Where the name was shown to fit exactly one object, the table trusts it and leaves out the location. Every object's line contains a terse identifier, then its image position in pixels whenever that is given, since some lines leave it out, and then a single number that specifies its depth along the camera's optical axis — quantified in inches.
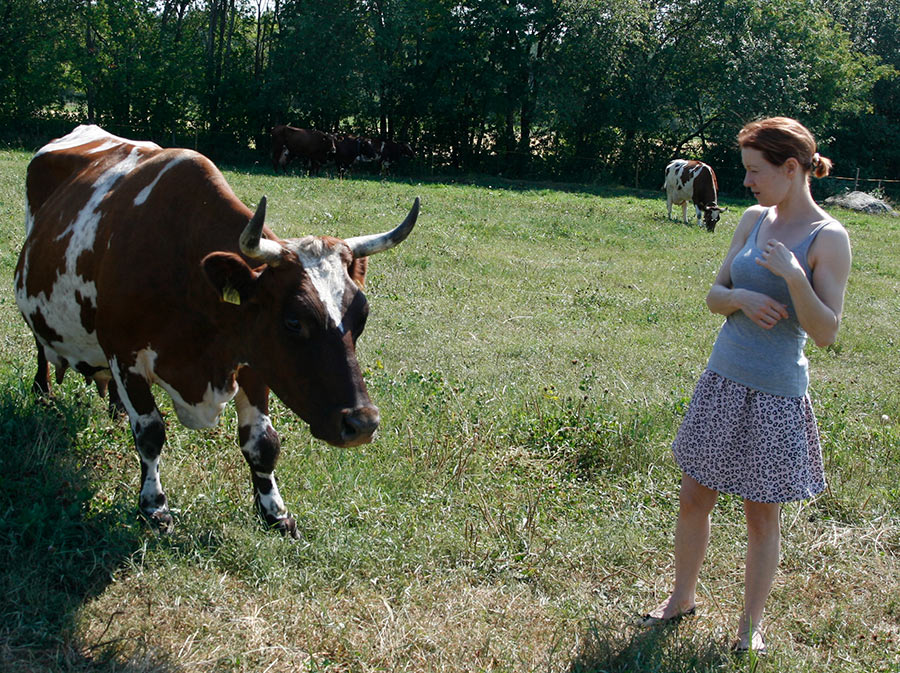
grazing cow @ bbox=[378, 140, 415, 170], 1176.8
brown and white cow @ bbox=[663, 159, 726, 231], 737.6
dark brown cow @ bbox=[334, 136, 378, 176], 1138.7
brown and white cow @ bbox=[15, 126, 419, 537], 142.6
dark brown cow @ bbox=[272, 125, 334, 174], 1097.4
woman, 123.7
